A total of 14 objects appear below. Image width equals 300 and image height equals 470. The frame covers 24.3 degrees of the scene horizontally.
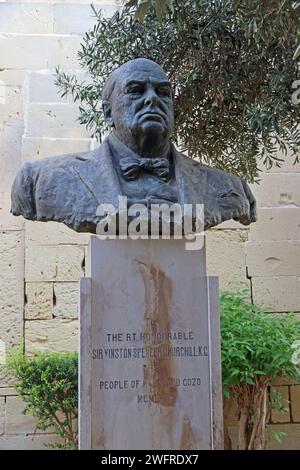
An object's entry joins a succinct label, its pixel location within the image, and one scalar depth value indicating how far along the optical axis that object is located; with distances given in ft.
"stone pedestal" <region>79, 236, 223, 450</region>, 9.48
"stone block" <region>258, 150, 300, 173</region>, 18.86
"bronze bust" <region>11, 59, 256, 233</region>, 10.00
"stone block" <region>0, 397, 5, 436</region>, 16.63
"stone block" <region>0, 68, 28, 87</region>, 18.54
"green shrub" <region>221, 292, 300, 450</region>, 14.51
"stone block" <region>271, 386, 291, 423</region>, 17.31
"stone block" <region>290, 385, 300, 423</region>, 17.47
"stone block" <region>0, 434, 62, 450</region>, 16.47
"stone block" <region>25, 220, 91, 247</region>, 17.67
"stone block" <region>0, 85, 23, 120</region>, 18.42
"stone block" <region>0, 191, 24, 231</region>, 17.72
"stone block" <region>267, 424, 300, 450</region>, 16.90
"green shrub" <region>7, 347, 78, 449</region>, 14.78
